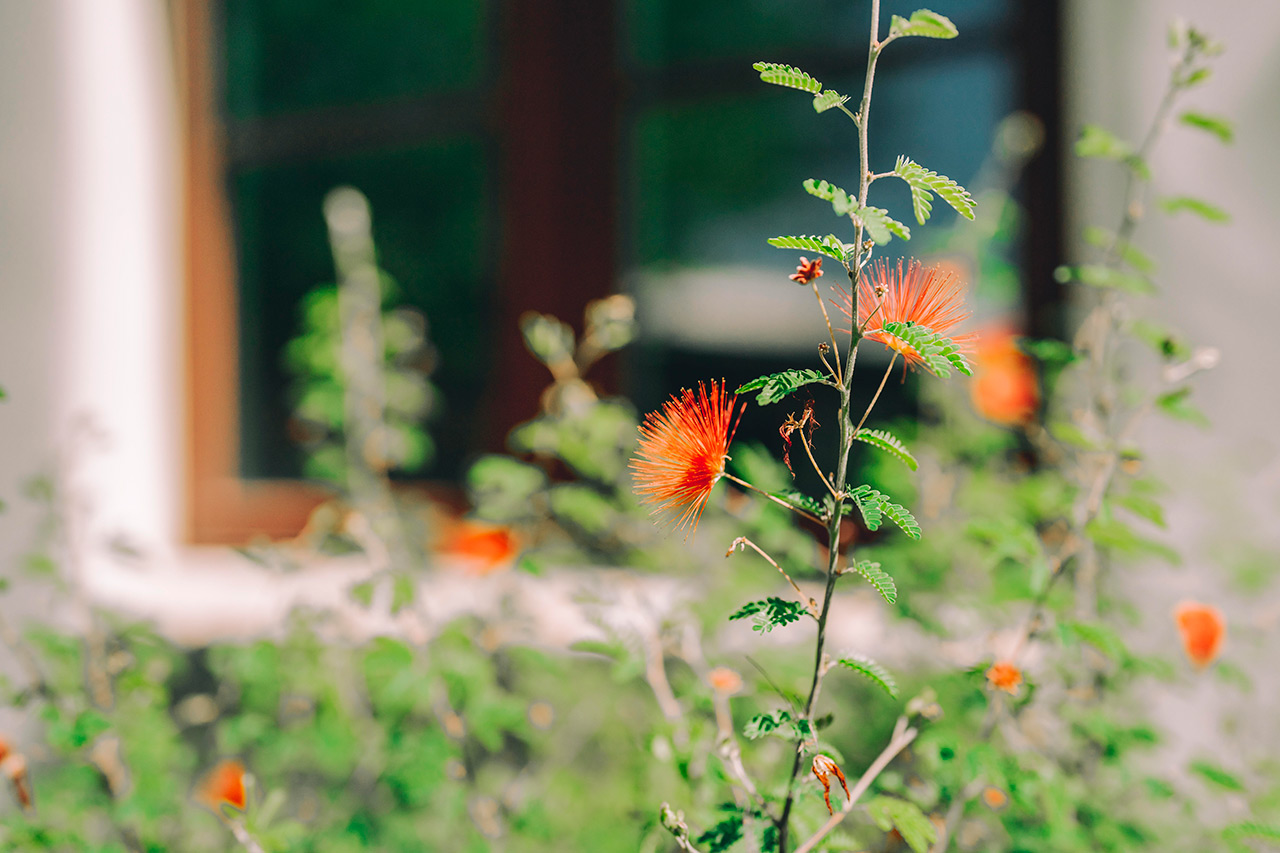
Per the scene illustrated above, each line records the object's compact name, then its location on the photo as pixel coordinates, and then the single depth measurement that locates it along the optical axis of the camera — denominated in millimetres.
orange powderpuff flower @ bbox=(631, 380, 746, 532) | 859
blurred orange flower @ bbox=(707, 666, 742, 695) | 990
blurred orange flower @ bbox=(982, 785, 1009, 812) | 1002
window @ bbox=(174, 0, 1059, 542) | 2093
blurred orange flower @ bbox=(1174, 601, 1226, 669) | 1014
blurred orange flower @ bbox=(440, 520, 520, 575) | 1398
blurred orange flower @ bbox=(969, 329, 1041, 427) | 1387
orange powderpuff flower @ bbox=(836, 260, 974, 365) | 862
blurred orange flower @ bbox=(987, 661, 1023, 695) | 948
